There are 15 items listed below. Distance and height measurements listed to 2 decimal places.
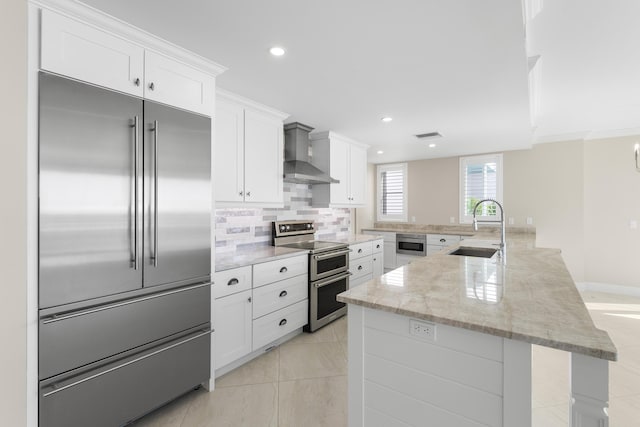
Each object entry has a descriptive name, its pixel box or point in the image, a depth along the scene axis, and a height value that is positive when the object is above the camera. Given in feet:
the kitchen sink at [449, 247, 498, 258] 9.63 -1.21
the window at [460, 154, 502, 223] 16.97 +1.76
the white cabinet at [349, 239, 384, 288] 13.13 -2.15
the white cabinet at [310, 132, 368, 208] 13.37 +2.19
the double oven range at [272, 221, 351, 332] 10.69 -2.06
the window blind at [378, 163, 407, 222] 20.04 +1.50
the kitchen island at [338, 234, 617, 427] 3.22 -1.68
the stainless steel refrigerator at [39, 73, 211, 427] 4.81 -0.73
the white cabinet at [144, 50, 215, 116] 6.06 +2.79
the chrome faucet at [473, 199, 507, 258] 7.89 -0.70
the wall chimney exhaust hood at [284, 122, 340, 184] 11.35 +2.30
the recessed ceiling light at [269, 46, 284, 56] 6.28 +3.42
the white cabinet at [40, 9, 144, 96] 4.75 +2.71
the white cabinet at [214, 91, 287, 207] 8.64 +1.91
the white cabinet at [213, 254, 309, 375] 7.75 -2.68
